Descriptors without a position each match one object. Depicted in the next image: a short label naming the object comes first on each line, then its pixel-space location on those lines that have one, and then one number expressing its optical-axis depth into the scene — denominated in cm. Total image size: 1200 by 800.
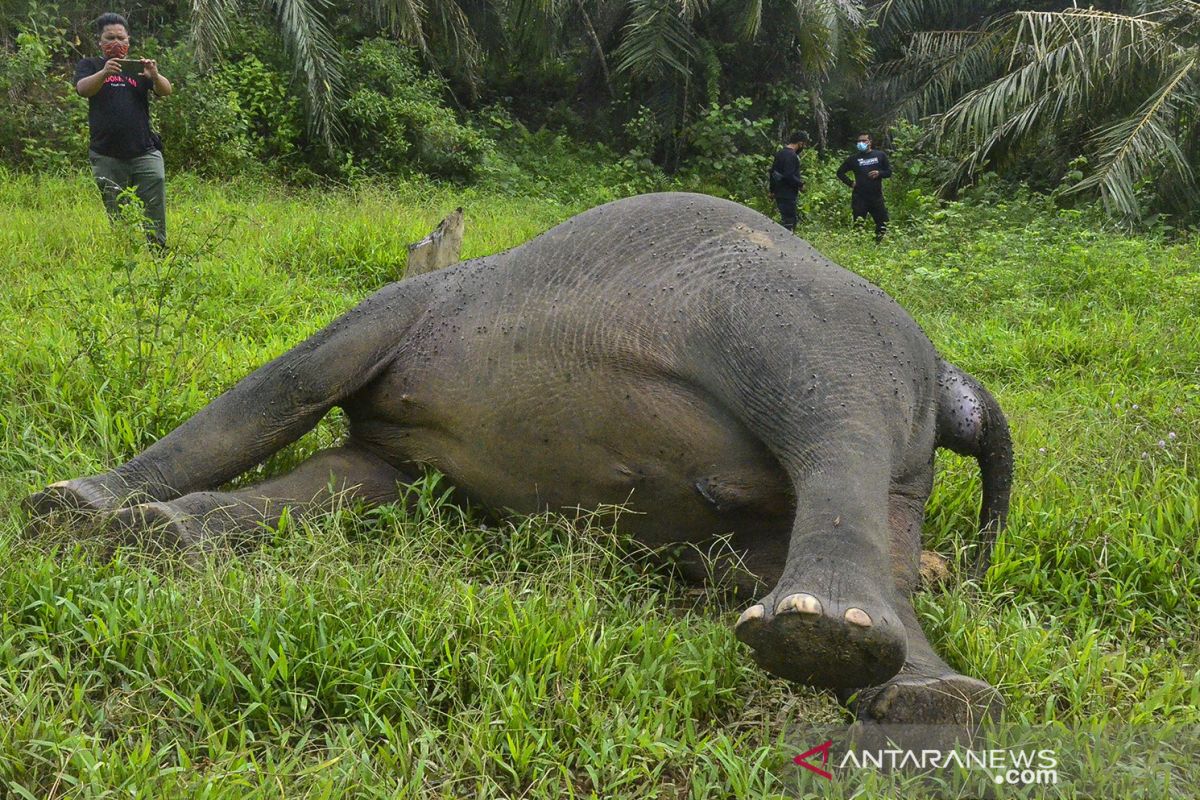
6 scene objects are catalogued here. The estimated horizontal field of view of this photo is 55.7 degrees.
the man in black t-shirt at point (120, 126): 684
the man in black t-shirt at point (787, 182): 1227
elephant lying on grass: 260
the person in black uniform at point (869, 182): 1202
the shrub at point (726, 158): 1511
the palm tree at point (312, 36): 1001
